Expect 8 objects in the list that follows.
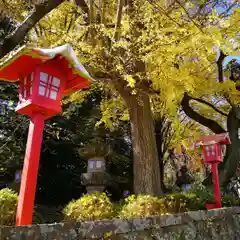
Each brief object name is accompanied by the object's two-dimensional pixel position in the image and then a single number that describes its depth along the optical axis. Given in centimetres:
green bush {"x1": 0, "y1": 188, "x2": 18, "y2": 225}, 493
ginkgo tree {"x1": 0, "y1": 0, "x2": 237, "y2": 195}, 547
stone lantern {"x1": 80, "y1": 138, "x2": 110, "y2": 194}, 718
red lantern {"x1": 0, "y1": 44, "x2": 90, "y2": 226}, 297
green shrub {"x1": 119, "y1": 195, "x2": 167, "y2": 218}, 505
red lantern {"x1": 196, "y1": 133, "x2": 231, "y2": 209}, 665
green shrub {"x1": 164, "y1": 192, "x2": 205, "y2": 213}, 543
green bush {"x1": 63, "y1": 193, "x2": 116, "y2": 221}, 523
